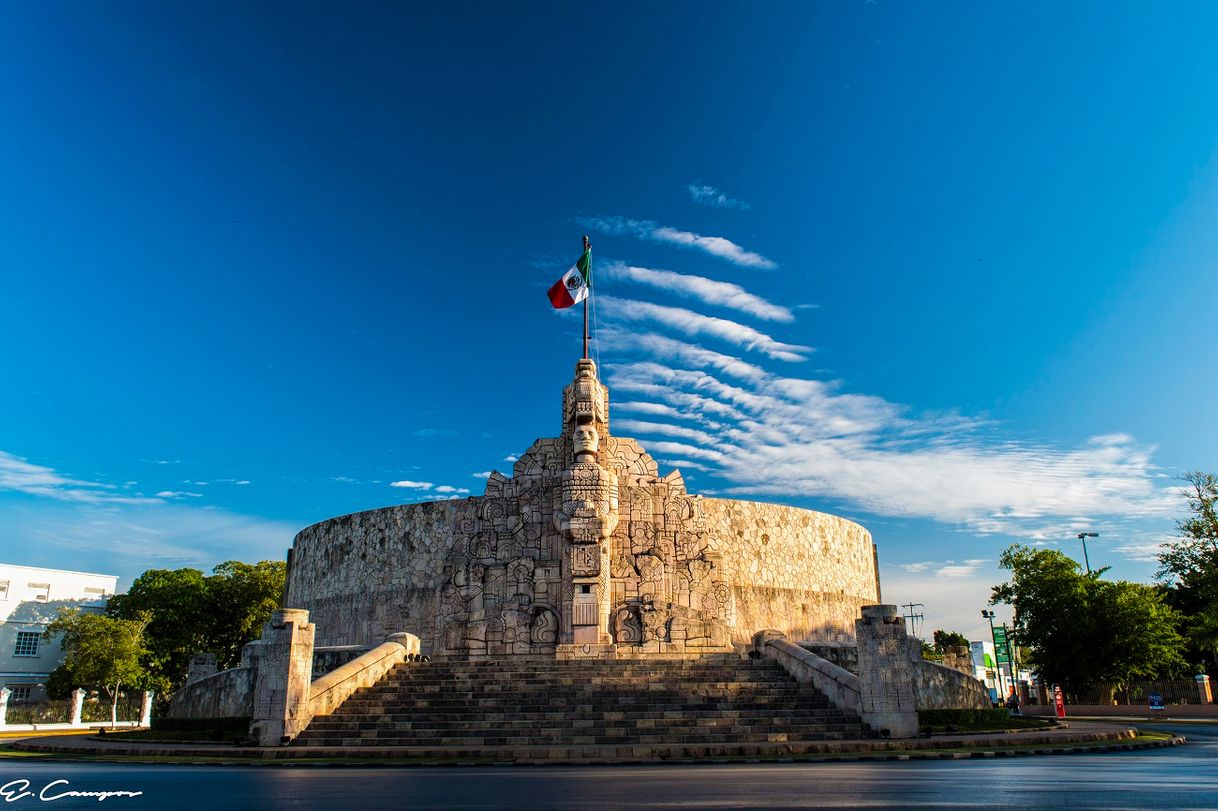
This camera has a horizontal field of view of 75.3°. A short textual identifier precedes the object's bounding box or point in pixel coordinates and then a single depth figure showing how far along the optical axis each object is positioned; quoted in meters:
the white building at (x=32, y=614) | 43.34
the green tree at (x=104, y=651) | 36.50
